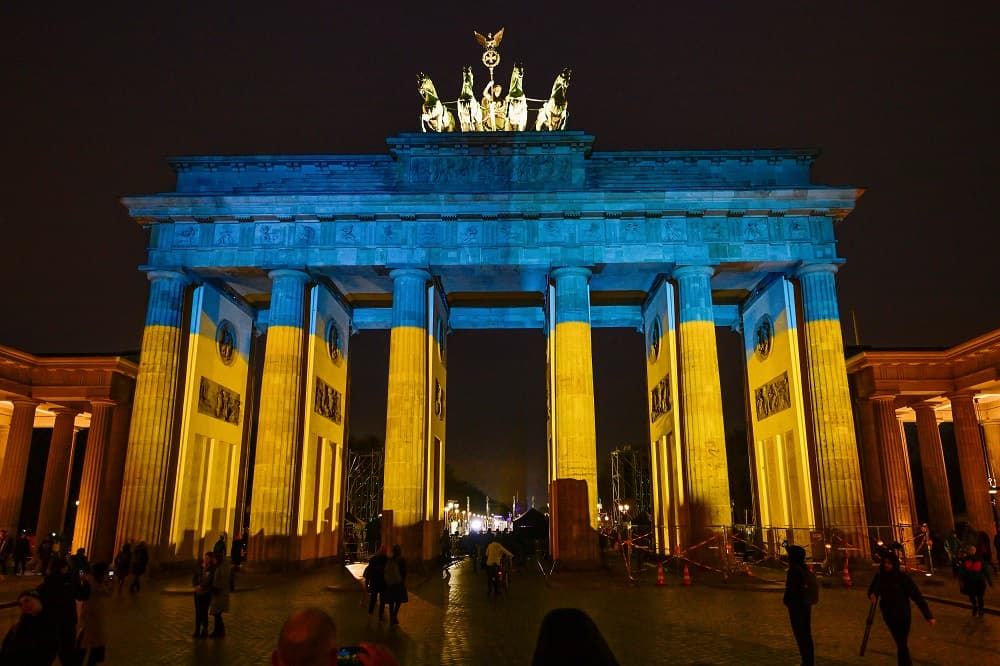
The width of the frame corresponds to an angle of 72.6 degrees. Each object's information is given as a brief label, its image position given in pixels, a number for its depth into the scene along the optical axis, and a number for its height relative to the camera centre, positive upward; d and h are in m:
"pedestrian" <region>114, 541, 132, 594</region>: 19.45 -2.05
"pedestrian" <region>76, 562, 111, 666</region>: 8.39 -1.62
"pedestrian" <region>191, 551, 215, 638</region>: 12.16 -1.79
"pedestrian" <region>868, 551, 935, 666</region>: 8.55 -1.36
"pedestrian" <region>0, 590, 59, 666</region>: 6.09 -1.30
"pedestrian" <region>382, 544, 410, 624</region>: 13.20 -1.85
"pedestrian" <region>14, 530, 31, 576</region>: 26.00 -2.25
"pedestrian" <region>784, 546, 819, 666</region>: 8.81 -1.39
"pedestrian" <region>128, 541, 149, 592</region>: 19.95 -2.09
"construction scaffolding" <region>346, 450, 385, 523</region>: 49.31 +0.10
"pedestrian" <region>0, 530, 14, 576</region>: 25.61 -2.16
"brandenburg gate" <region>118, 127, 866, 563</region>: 24.97 +7.95
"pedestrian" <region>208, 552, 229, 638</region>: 12.16 -1.82
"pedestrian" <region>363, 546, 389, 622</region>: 13.70 -1.71
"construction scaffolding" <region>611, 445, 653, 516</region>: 48.78 +0.50
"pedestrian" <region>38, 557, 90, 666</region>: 6.91 -1.17
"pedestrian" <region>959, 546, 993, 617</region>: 13.80 -1.76
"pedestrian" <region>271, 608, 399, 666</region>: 2.81 -0.63
